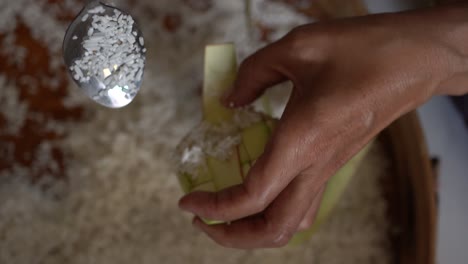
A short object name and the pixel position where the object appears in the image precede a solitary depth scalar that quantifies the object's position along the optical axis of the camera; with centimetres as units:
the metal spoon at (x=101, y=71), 48
